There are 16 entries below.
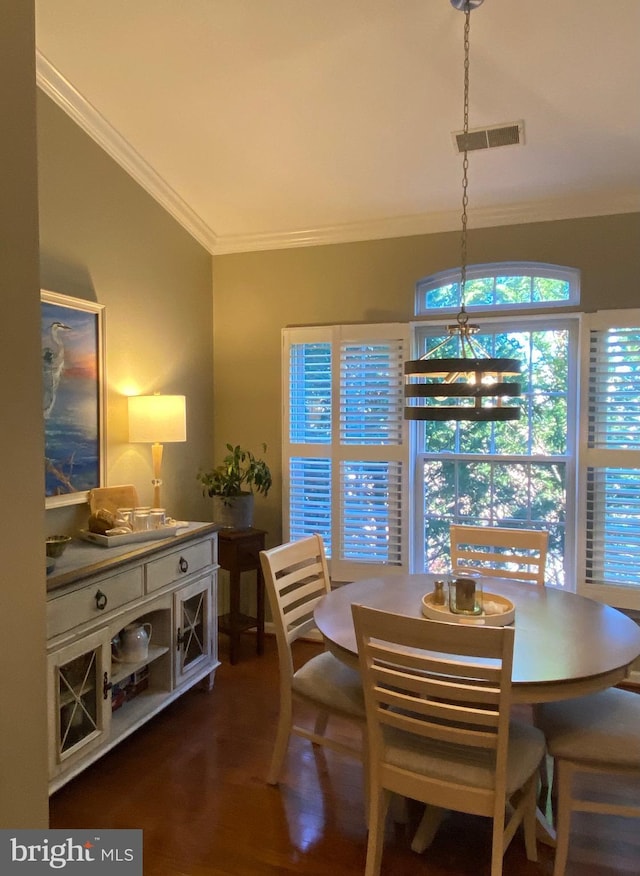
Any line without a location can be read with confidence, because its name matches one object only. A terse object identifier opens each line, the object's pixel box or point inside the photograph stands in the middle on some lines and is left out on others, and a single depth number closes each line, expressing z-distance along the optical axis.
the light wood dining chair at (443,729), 1.69
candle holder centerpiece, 2.21
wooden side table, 3.62
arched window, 3.53
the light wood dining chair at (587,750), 1.91
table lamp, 3.22
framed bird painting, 2.82
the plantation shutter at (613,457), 3.25
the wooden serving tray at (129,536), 2.77
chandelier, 1.89
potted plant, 3.70
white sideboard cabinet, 2.30
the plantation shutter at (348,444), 3.72
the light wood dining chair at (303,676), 2.29
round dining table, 1.77
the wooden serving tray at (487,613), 2.13
